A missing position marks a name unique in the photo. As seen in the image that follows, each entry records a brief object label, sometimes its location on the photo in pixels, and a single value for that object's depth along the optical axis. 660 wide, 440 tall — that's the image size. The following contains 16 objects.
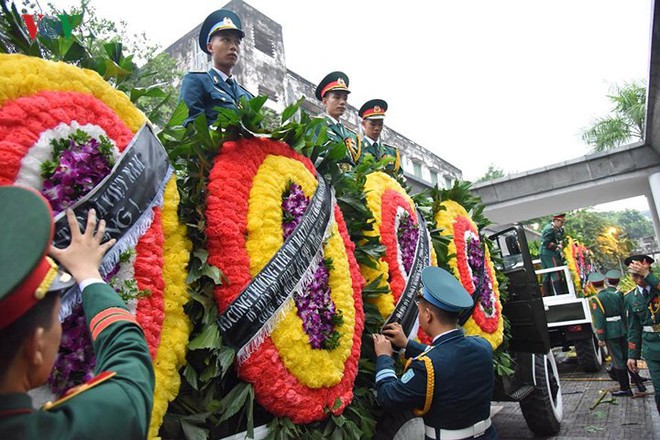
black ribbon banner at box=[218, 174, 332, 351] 2.06
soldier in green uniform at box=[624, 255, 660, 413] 5.19
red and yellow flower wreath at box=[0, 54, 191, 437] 1.51
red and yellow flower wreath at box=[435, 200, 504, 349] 4.00
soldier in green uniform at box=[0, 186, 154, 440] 0.90
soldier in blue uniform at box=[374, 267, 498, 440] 2.49
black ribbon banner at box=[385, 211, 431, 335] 3.01
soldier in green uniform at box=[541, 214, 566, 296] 9.54
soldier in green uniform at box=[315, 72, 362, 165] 4.57
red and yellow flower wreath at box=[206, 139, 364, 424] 2.12
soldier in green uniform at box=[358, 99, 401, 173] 5.04
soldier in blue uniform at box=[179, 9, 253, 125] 2.99
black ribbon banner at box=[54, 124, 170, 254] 1.58
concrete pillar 11.26
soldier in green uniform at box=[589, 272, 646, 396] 7.17
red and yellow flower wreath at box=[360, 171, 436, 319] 3.10
